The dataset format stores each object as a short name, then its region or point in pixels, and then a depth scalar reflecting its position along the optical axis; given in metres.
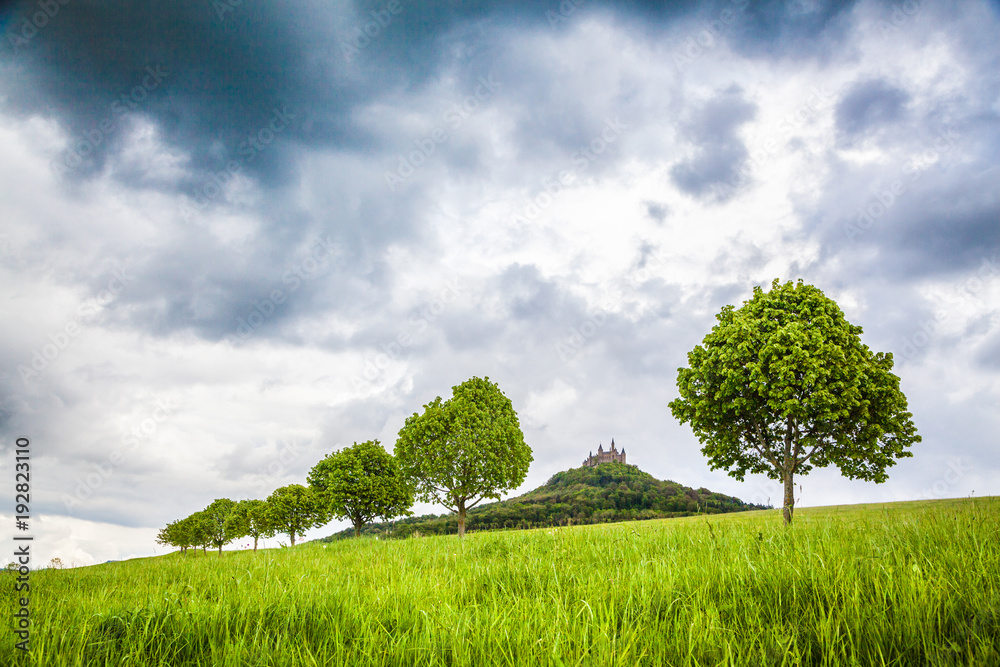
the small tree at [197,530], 84.94
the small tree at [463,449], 31.36
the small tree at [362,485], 42.94
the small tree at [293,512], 63.81
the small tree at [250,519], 76.19
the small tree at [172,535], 87.54
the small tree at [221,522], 81.31
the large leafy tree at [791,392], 22.88
